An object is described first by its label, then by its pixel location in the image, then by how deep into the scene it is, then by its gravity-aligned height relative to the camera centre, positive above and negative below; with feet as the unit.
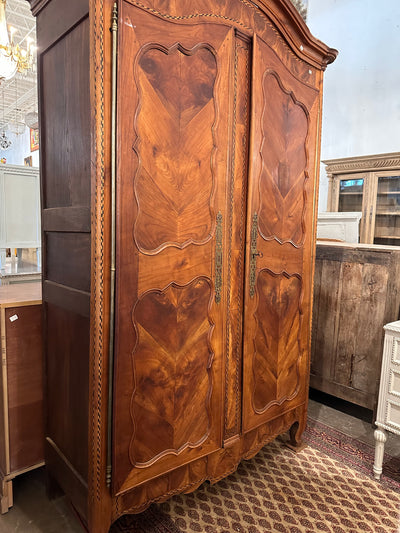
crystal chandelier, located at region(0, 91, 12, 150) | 18.87 +4.18
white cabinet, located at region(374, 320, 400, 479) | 5.83 -2.46
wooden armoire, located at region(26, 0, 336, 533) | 3.78 -0.02
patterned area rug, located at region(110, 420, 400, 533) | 4.95 -3.87
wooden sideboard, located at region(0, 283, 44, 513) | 5.14 -2.30
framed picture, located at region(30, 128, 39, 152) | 31.97 +7.16
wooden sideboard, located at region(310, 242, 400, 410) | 7.52 -1.67
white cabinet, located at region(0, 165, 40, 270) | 11.03 +0.55
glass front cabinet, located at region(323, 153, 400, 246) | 13.97 +1.70
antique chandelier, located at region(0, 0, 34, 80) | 10.38 +4.86
